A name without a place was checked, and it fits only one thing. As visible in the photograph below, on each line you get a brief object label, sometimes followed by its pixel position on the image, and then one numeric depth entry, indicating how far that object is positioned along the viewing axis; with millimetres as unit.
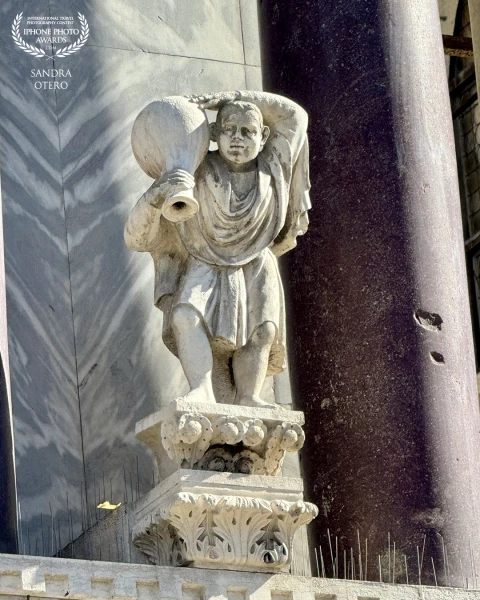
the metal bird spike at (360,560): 10430
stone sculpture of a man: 10086
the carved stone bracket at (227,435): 9617
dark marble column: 10664
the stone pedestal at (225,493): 9523
